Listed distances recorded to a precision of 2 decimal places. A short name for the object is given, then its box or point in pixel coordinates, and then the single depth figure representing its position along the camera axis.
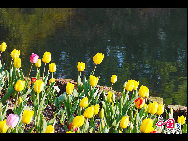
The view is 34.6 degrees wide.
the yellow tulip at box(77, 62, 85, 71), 2.65
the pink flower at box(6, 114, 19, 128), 1.63
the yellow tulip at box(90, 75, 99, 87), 2.40
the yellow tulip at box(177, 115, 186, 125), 2.10
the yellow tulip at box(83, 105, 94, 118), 1.82
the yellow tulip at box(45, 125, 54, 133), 1.54
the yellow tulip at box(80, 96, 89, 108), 2.03
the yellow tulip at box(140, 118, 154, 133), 1.64
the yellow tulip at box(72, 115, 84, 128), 1.67
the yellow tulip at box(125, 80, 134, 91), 2.33
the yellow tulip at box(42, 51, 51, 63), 2.66
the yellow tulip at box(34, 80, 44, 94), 2.16
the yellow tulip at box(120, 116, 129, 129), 1.82
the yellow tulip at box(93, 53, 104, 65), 2.64
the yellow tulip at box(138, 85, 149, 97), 2.20
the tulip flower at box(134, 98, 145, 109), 2.17
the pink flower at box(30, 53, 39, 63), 2.68
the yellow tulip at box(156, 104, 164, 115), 2.05
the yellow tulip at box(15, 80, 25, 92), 2.17
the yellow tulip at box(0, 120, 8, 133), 1.60
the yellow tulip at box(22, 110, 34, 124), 1.70
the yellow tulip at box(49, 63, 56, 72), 2.69
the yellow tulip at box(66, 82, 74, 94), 2.32
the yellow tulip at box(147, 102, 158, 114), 1.99
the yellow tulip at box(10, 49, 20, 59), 2.78
